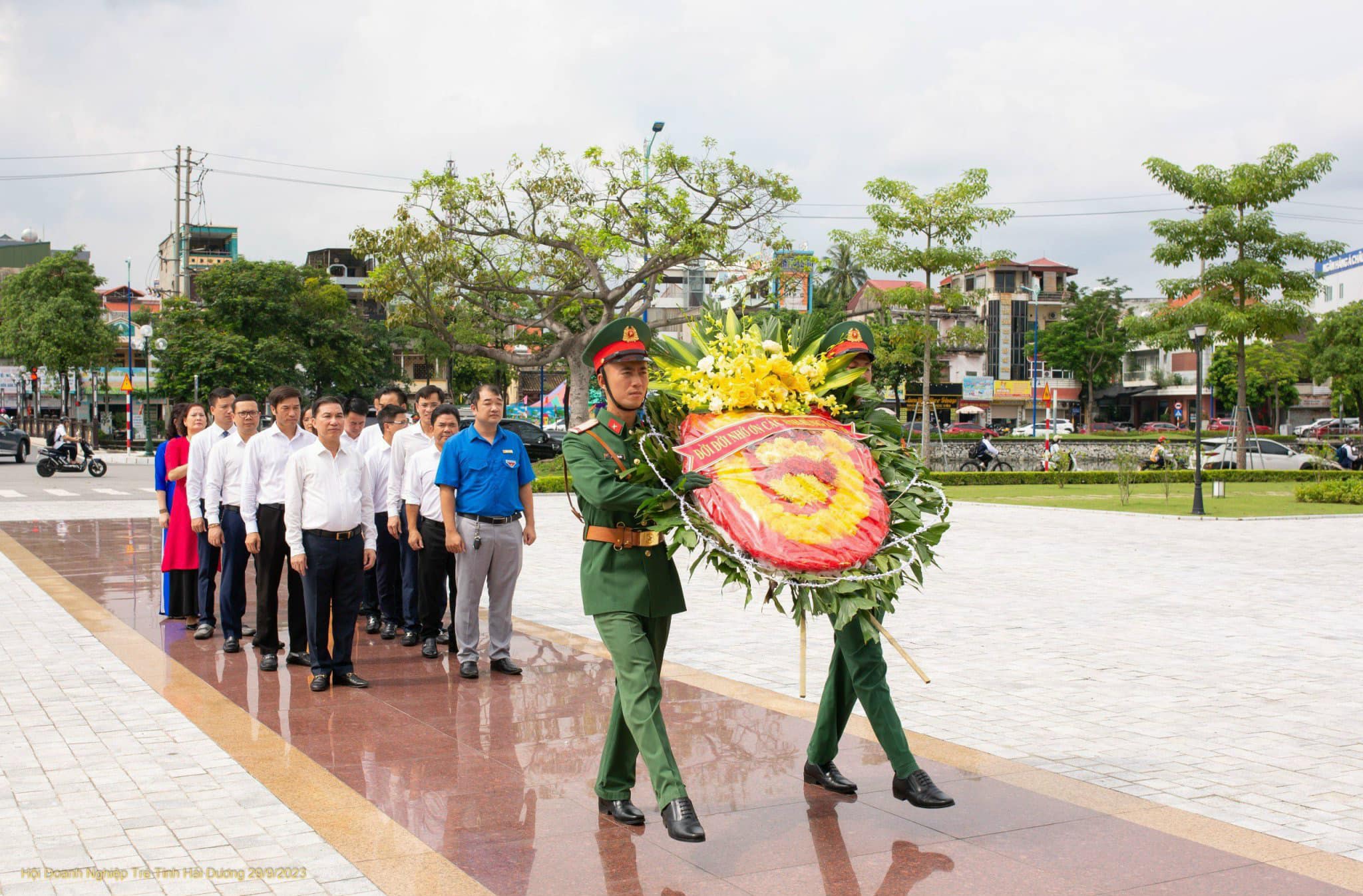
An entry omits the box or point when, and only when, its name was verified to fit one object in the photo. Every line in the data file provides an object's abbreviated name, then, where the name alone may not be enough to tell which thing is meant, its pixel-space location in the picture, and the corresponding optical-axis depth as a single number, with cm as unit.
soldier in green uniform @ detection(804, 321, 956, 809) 458
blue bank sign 7025
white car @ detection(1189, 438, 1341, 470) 3675
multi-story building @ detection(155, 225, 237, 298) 8709
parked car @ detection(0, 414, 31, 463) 3956
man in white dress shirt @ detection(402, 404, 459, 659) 799
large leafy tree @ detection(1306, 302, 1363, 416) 5525
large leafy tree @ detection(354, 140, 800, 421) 3027
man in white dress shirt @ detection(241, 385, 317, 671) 751
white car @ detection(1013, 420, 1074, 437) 6053
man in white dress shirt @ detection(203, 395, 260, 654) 829
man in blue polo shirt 727
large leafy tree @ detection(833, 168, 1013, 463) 3266
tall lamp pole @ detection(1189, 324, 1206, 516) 1983
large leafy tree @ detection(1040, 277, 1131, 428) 7400
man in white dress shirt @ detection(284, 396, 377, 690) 686
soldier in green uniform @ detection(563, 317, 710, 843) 445
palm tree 8069
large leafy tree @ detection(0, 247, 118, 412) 4866
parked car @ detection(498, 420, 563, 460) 3544
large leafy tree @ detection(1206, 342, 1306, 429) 6244
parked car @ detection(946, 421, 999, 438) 5391
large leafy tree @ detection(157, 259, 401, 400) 4566
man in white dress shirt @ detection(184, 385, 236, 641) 872
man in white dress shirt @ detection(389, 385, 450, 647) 867
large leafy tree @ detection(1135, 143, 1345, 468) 3250
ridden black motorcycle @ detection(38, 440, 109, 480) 3181
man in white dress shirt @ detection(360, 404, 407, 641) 839
